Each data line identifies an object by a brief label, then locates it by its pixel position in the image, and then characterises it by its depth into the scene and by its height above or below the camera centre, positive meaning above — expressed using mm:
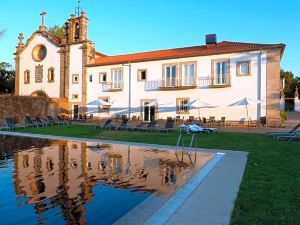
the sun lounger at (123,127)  20344 -1034
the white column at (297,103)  58594 +2107
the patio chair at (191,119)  24536 -542
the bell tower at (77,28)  32062 +9877
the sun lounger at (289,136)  13784 -1164
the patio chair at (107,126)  20570 -979
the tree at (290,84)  66506 +6817
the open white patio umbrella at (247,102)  21141 +887
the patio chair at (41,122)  23719 -786
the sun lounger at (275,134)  14285 -1105
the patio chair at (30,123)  22991 -849
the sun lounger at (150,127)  19594 -998
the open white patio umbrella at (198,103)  22555 +804
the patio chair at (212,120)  23847 -613
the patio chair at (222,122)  23562 -769
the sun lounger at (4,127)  21175 -1110
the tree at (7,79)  46750 +5859
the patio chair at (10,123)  21250 -796
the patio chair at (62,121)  26089 -774
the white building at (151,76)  23062 +3647
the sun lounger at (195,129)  17531 -1050
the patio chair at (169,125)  18938 -830
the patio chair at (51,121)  24928 -734
